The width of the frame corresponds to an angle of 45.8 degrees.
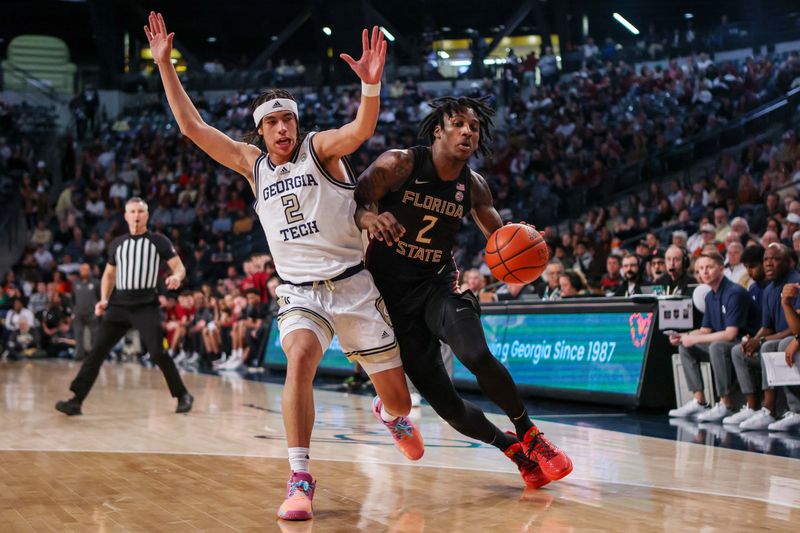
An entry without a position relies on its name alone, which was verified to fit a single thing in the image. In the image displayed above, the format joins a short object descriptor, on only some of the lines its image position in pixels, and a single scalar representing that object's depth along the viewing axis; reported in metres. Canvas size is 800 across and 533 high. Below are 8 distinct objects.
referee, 8.70
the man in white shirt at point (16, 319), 18.72
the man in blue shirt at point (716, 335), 7.95
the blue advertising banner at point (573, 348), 8.93
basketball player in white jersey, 4.55
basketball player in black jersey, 4.82
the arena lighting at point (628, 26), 31.02
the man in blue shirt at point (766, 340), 7.59
